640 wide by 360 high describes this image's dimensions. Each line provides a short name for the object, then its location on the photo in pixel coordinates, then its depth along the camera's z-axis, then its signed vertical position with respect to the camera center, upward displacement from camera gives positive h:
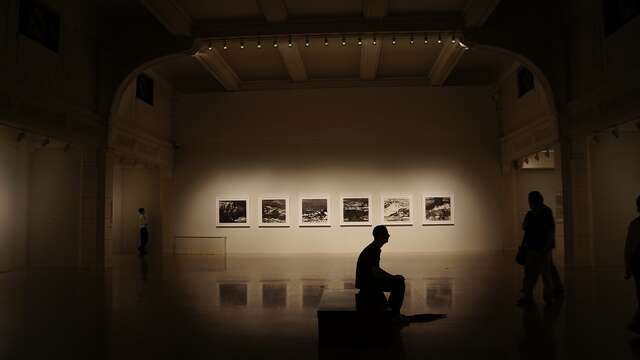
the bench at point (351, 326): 7.15 -1.45
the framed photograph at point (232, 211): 28.67 +0.22
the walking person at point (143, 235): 26.94 -0.89
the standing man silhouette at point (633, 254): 8.02 -0.64
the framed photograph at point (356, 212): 28.34 +0.09
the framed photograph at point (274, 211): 28.55 +0.17
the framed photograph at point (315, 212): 28.43 +0.12
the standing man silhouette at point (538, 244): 10.79 -0.63
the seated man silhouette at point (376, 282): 8.29 -1.04
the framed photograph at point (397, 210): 28.23 +0.17
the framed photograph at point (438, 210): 28.14 +0.14
